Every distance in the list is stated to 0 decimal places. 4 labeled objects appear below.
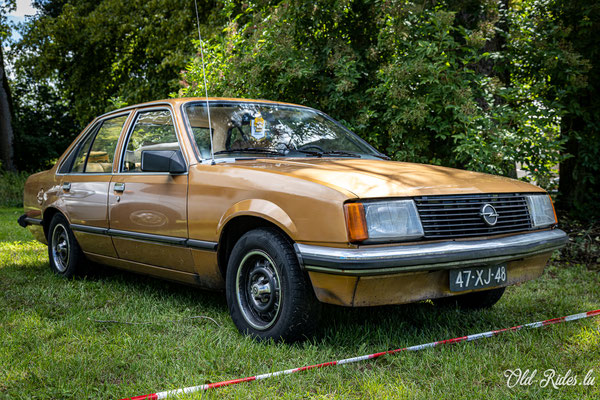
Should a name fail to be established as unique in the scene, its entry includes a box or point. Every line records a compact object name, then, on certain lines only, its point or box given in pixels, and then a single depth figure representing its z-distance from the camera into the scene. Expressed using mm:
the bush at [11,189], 15445
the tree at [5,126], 18359
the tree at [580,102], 6902
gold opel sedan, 2900
